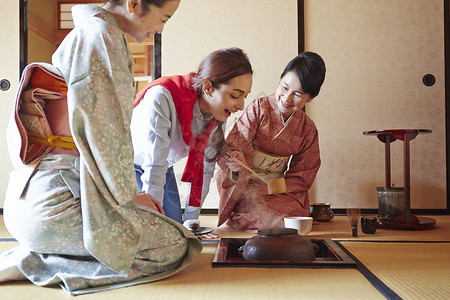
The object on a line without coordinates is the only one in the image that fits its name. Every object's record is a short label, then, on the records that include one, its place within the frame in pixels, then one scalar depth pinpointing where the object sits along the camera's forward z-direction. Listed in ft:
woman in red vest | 8.52
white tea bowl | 9.27
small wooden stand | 11.14
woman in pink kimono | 10.61
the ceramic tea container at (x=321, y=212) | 12.34
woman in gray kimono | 5.15
